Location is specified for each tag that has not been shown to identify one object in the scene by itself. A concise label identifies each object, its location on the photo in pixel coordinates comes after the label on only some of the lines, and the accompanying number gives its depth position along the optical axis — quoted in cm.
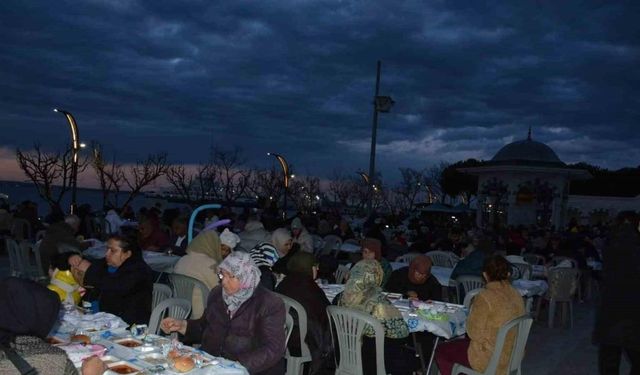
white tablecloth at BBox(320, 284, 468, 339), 529
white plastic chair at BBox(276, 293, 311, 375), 487
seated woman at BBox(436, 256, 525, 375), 447
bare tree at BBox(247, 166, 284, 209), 4834
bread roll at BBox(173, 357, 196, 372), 313
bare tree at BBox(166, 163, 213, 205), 4169
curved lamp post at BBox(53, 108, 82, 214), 1608
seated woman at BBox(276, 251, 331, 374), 504
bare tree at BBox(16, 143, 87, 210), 2408
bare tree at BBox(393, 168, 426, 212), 5603
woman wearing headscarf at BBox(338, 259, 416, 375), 468
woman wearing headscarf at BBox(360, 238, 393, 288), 704
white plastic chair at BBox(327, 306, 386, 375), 446
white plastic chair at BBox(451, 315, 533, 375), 434
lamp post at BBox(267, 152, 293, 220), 2950
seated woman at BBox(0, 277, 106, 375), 230
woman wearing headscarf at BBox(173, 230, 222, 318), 585
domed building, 2445
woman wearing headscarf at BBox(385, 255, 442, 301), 632
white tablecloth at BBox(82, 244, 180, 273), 870
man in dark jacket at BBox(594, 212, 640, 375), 474
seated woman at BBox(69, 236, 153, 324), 516
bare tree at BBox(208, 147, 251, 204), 4585
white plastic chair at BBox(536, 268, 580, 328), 940
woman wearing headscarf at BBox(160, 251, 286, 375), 373
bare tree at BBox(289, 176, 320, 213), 5553
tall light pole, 1645
